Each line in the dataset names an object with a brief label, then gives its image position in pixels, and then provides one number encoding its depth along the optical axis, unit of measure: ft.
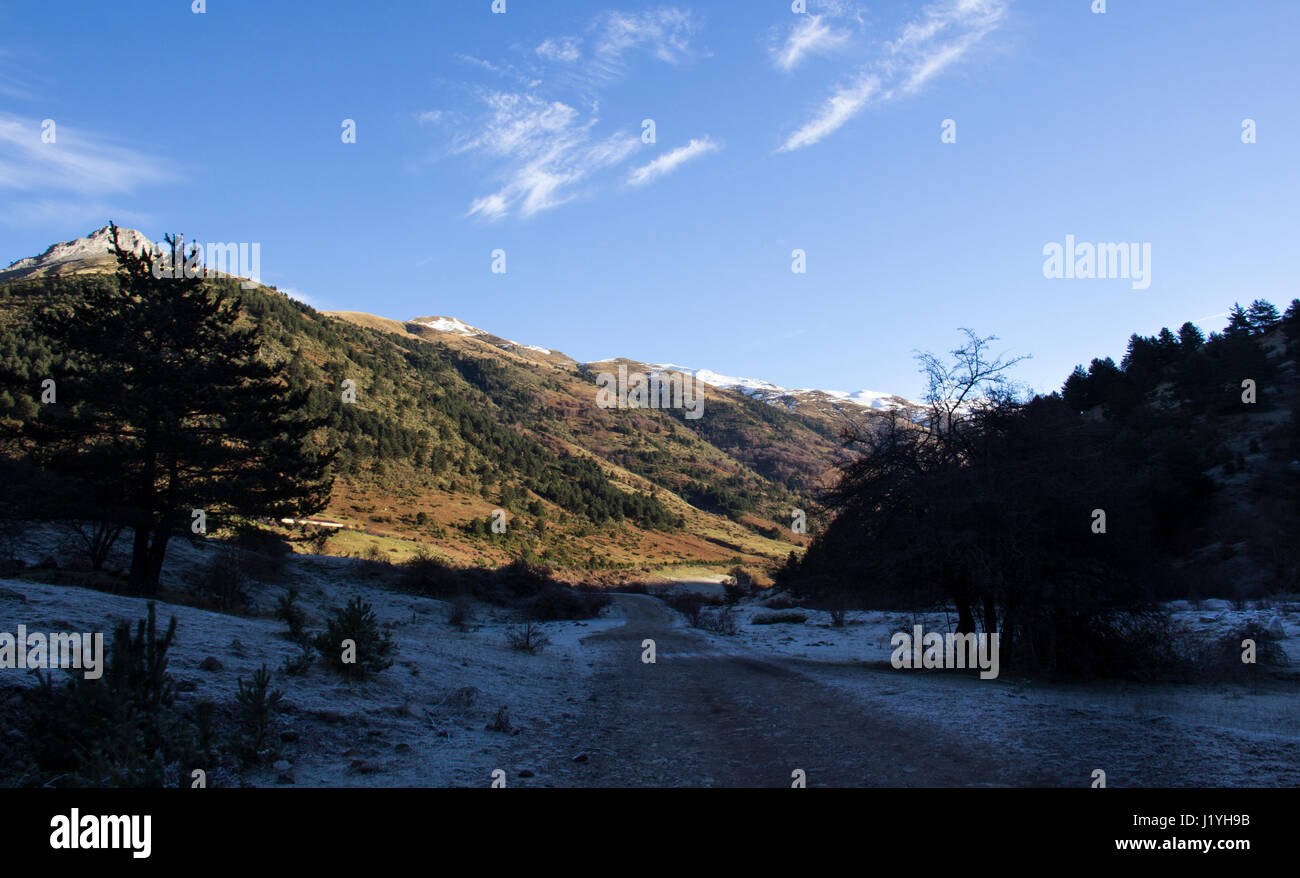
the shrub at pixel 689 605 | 107.38
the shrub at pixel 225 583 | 59.99
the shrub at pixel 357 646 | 31.96
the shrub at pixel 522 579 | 134.00
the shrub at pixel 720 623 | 94.41
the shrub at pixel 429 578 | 118.32
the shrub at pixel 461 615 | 81.51
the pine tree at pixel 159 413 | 60.08
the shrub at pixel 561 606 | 118.62
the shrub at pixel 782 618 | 100.53
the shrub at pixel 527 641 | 58.80
